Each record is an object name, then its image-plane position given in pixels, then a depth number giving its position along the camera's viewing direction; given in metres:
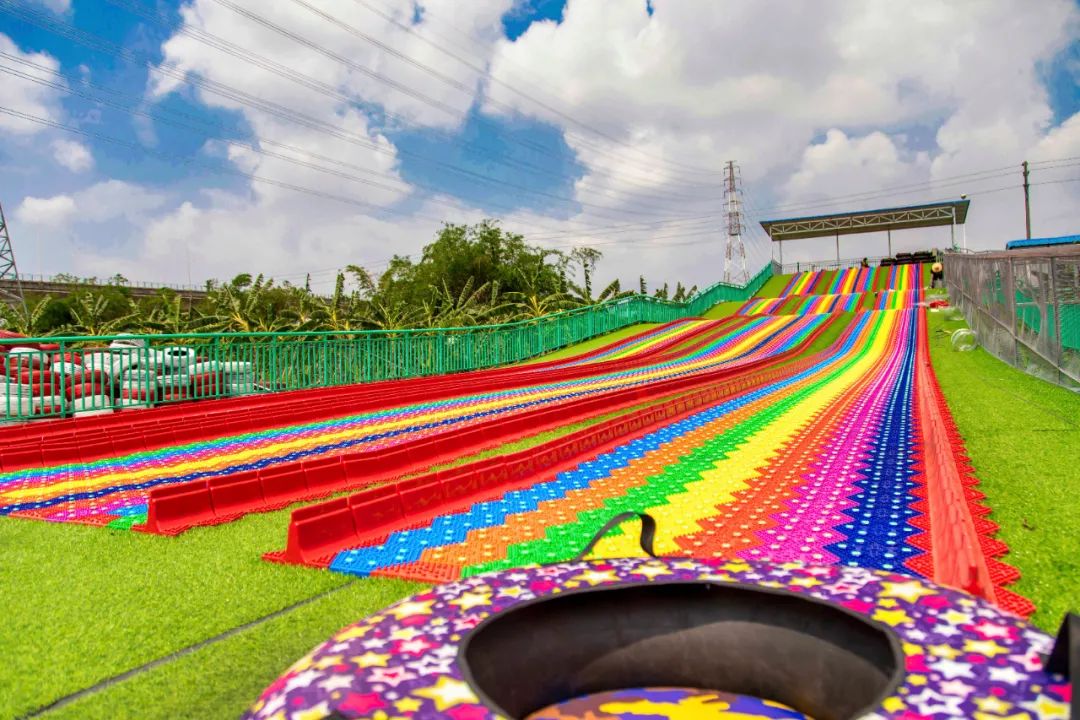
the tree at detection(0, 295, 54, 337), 23.38
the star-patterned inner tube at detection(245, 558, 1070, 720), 1.21
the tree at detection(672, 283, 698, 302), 40.14
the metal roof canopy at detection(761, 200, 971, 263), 53.94
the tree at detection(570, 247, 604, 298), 44.65
